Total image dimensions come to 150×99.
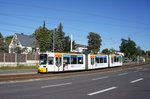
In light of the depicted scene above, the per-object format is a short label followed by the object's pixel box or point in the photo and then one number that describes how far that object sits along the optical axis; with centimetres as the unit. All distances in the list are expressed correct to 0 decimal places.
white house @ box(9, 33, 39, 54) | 9306
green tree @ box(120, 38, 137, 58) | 11181
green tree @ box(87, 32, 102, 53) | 12694
